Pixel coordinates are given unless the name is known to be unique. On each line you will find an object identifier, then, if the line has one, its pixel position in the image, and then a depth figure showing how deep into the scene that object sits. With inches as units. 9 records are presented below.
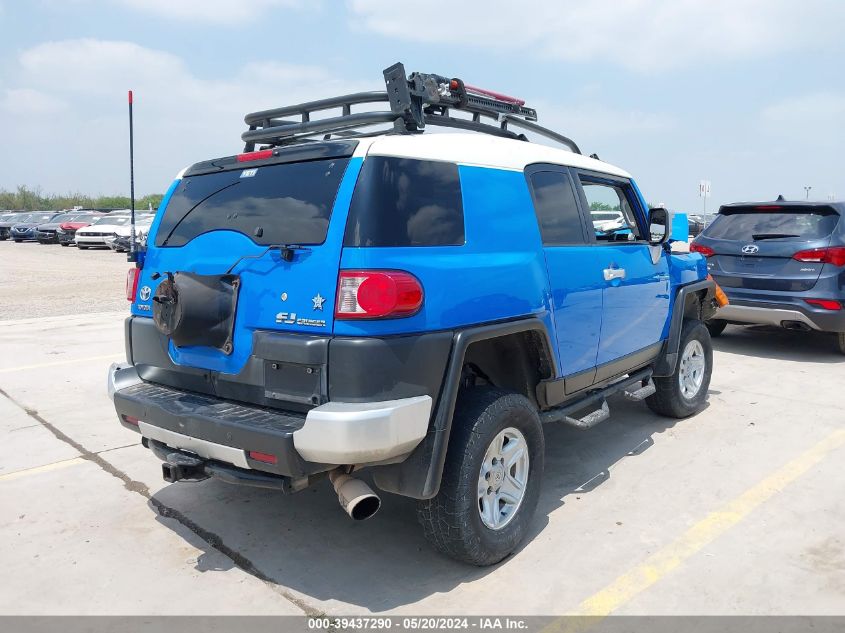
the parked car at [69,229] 1131.3
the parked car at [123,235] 1000.7
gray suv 297.0
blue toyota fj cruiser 112.3
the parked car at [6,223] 1390.3
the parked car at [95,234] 1056.2
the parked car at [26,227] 1296.8
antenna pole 170.4
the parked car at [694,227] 1273.9
